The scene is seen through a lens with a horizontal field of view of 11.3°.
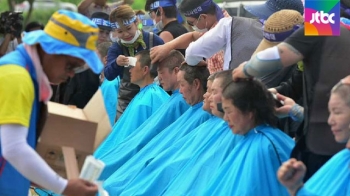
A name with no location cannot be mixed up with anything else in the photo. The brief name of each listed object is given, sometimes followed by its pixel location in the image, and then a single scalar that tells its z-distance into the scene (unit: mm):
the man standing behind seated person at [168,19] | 16024
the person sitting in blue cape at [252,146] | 9639
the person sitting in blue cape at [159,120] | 14099
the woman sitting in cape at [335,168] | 7448
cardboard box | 8232
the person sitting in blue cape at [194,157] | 10953
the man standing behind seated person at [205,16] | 13064
